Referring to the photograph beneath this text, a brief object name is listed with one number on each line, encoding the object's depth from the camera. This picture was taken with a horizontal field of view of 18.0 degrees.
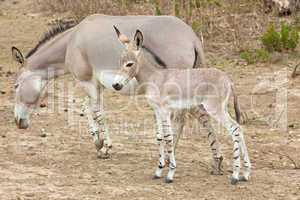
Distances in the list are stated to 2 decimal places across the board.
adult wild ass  9.31
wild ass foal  8.54
